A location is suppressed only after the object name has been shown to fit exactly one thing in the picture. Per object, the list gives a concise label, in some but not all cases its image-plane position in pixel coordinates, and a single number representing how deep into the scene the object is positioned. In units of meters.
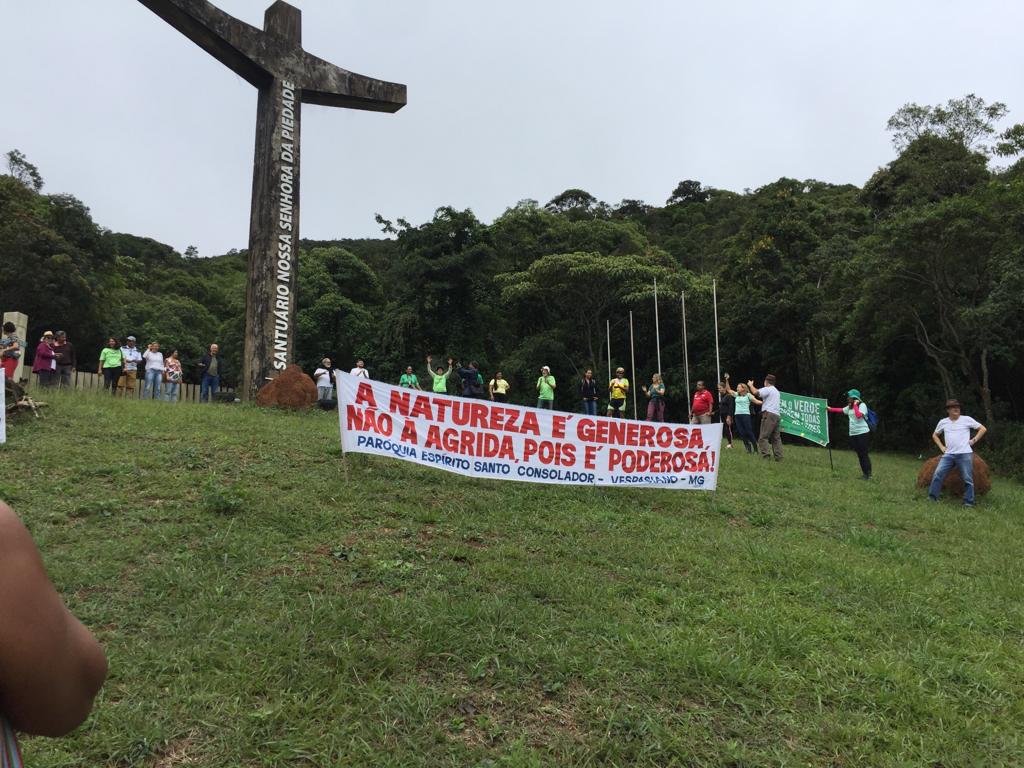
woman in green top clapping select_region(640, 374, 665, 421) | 15.40
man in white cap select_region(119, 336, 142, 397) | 14.30
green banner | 17.62
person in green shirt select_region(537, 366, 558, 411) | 16.55
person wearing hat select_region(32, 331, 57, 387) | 12.45
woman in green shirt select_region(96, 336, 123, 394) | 14.01
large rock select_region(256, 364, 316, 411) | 12.63
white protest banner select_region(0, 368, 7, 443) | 7.66
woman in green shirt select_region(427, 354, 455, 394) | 15.89
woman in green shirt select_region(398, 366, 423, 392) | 16.73
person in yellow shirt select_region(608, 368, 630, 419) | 16.17
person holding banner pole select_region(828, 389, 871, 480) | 11.86
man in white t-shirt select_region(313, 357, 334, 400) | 15.31
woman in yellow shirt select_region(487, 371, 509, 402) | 16.17
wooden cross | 13.10
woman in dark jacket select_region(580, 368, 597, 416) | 16.28
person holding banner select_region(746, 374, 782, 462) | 13.16
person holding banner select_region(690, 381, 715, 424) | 14.45
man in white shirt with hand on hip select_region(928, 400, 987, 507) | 9.91
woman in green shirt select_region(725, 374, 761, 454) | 13.59
